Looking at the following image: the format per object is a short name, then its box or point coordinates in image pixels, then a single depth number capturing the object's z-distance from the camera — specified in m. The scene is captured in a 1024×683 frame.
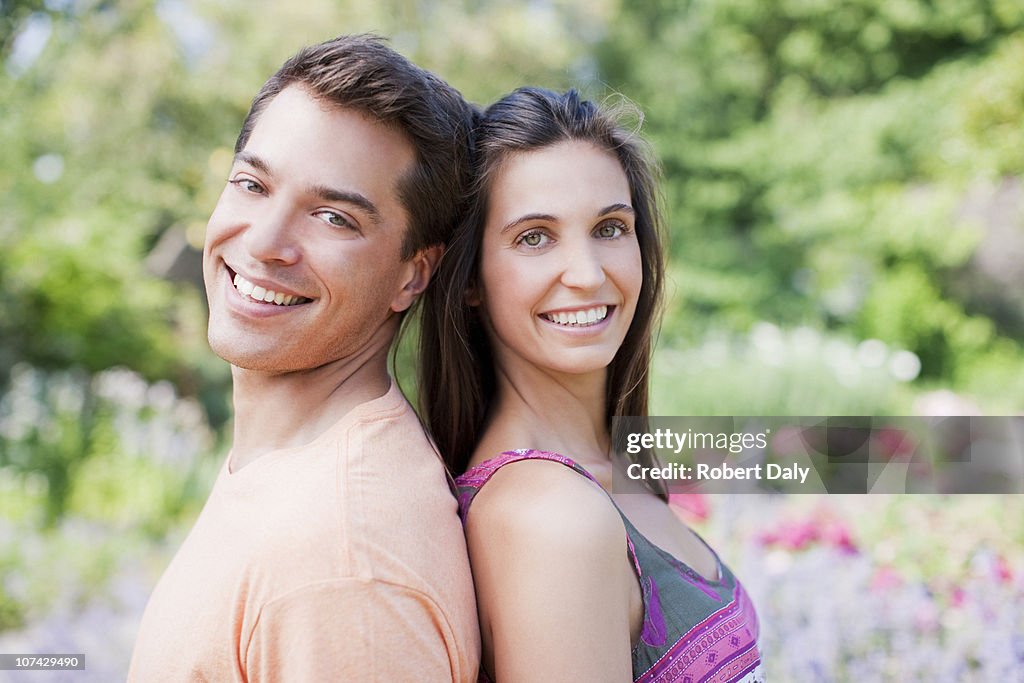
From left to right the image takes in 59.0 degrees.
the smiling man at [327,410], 1.31
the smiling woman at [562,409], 1.46
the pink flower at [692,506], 4.49
